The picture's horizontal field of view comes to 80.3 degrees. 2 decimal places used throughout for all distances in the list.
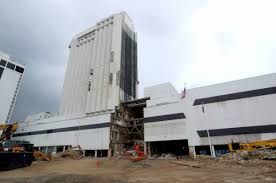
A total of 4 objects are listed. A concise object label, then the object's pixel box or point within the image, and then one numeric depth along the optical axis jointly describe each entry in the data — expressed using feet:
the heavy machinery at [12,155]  61.41
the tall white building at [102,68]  158.30
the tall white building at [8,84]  193.36
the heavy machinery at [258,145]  73.92
